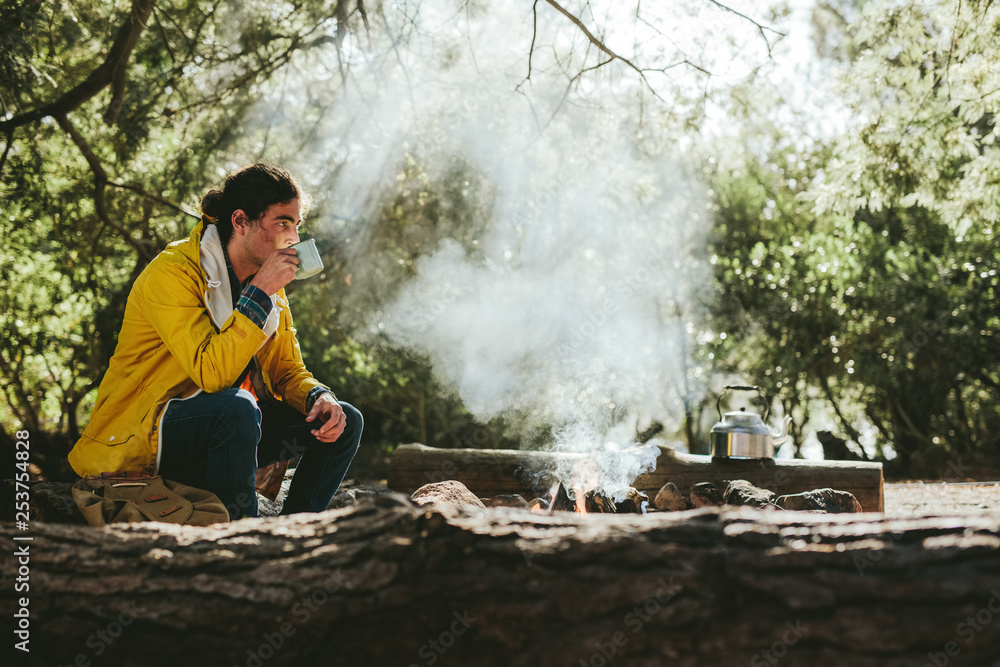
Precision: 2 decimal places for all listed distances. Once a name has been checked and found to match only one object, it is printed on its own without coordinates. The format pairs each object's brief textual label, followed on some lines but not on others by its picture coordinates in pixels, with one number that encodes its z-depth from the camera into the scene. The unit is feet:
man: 7.55
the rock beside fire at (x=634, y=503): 11.09
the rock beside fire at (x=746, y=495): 10.89
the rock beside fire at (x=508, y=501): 11.68
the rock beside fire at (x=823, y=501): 10.80
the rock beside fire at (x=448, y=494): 9.62
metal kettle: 13.41
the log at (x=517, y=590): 4.03
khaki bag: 6.77
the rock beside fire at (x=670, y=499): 12.37
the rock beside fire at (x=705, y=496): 11.86
